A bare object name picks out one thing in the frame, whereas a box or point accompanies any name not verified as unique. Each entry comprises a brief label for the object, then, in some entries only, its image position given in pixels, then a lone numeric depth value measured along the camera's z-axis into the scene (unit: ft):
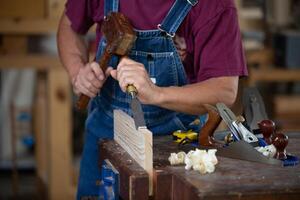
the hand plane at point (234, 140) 7.92
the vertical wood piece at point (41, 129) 16.58
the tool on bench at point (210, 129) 8.37
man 9.22
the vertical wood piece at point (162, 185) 7.52
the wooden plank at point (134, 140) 7.62
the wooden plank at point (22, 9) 15.85
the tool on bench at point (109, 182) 8.12
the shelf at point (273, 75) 16.74
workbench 6.93
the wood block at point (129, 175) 7.48
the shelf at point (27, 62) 15.60
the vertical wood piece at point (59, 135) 15.55
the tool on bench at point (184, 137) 8.70
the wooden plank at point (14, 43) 16.31
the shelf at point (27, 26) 15.93
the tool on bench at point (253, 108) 9.17
